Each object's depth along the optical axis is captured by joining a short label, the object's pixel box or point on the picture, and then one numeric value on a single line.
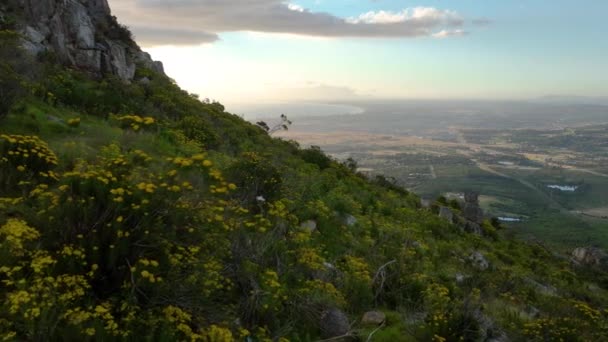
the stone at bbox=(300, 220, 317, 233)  7.91
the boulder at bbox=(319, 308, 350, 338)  4.96
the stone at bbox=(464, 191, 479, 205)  20.20
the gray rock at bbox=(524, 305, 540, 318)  6.85
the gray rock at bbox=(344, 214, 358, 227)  9.54
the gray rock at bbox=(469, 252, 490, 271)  10.33
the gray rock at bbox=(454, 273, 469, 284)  8.19
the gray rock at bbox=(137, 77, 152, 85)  17.87
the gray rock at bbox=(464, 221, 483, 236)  16.13
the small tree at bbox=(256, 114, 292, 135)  18.02
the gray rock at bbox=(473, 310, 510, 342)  5.31
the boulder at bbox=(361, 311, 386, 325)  5.55
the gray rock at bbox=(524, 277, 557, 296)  9.98
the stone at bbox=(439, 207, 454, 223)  15.58
